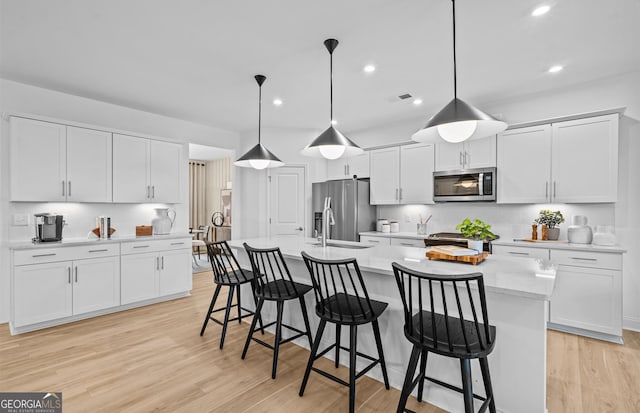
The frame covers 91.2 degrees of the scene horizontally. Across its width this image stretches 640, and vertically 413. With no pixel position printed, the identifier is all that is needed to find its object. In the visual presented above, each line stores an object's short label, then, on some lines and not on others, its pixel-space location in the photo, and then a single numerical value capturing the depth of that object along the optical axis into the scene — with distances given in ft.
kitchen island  5.59
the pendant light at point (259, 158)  11.19
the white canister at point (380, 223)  16.79
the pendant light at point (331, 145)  8.81
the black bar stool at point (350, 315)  6.36
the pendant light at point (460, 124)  6.13
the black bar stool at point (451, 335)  4.90
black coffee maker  11.48
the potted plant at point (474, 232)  7.91
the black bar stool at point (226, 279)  9.63
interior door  18.48
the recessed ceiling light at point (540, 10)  7.25
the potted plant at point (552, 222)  12.04
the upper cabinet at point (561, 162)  10.90
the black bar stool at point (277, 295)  8.05
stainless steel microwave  13.30
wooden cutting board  7.12
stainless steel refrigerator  16.60
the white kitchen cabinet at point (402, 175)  15.33
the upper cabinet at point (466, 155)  13.37
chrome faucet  10.07
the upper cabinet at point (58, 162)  11.16
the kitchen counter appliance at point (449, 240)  12.53
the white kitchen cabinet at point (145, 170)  13.61
